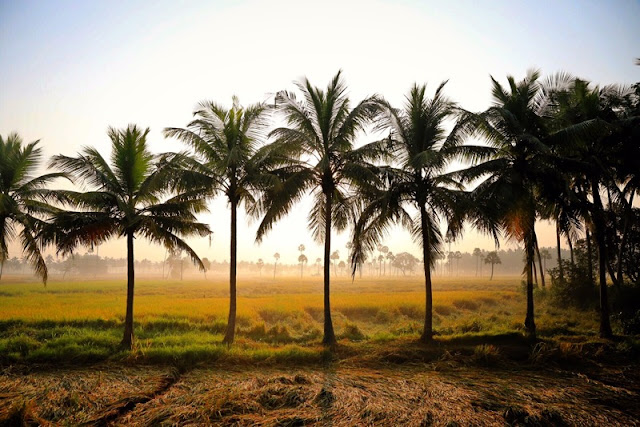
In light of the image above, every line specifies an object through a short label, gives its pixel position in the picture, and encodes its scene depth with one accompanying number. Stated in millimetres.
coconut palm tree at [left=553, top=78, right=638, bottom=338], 11820
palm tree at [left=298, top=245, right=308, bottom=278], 133875
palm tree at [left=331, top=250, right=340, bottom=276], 138700
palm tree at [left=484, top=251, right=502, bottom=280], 85706
